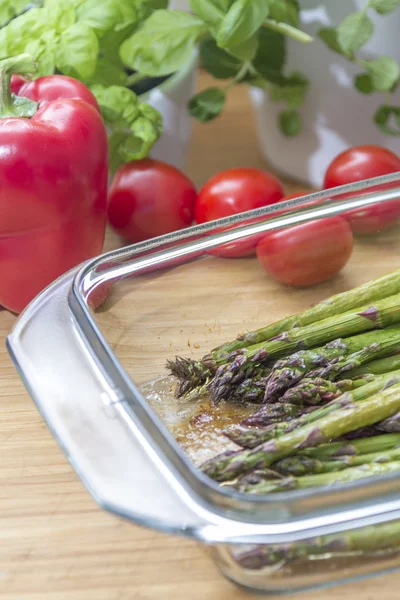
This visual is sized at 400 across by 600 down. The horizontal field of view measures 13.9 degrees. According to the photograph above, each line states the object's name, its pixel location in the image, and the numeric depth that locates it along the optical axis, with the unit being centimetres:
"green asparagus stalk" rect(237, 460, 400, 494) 61
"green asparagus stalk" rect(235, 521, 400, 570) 59
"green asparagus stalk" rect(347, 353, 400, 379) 67
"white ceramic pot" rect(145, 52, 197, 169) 81
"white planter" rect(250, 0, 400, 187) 78
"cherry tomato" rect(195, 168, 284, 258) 77
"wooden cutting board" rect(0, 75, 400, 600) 61
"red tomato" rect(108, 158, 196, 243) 77
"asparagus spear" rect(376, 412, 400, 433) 64
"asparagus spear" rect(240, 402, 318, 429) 66
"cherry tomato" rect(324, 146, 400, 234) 78
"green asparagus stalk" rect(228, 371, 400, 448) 64
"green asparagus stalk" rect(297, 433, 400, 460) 63
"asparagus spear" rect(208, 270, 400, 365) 69
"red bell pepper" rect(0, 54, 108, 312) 70
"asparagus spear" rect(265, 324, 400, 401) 67
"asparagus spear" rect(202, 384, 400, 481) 63
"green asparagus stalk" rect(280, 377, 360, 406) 66
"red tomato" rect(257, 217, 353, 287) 71
